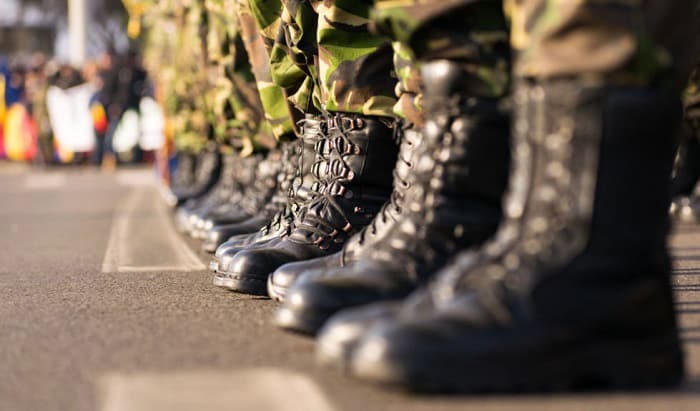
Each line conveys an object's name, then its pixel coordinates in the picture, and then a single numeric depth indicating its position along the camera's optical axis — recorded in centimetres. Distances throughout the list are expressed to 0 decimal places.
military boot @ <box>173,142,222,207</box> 759
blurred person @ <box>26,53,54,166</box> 2064
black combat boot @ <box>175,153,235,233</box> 586
